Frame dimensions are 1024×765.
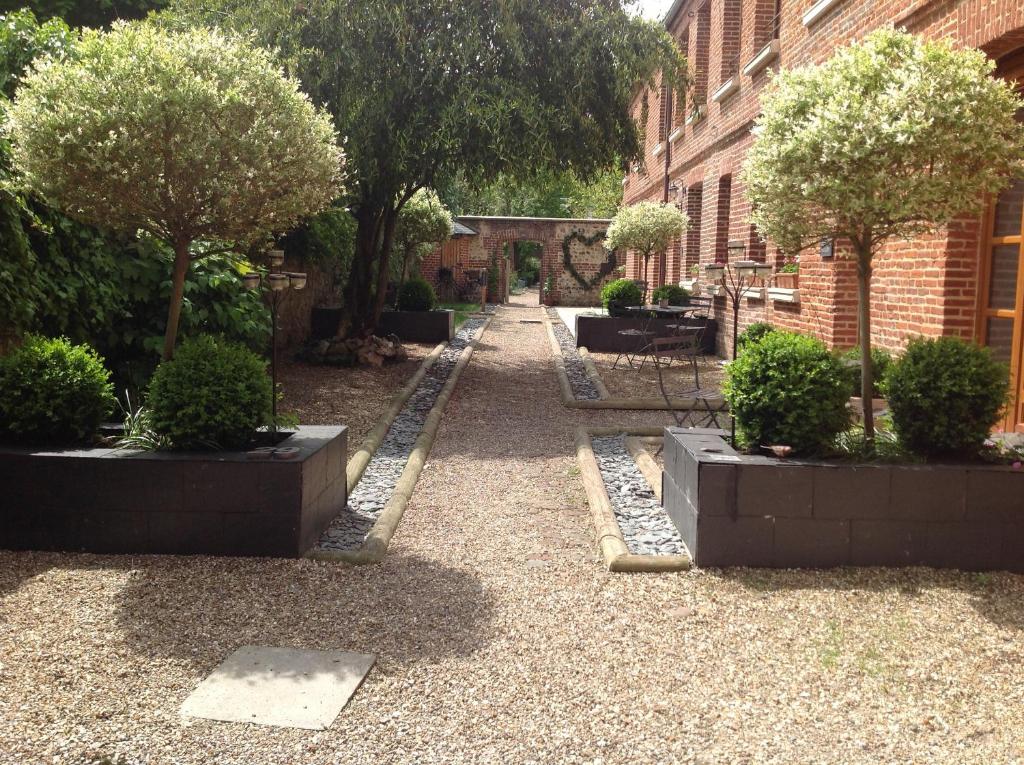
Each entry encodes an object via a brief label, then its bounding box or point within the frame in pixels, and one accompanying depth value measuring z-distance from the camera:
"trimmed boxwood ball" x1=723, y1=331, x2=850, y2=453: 4.79
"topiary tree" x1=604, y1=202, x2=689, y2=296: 17.06
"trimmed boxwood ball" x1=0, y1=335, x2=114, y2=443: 4.88
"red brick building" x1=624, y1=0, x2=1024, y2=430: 6.32
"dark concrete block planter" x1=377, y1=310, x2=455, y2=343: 16.05
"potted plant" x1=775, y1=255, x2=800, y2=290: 10.69
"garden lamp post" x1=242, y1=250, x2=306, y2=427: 6.18
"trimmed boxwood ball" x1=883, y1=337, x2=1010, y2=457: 4.65
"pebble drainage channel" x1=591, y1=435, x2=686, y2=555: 5.03
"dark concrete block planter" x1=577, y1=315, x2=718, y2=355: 14.52
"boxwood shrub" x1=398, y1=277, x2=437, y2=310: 16.62
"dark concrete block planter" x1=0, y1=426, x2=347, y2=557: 4.68
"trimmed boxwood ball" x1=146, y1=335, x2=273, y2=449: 4.80
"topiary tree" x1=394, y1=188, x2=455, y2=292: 18.81
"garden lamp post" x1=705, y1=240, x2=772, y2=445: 8.38
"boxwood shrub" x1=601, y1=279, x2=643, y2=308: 16.58
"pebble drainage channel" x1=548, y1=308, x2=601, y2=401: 10.71
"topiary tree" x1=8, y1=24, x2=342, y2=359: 4.68
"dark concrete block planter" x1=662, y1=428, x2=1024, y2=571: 4.55
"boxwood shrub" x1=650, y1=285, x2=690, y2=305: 15.70
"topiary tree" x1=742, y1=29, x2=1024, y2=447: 4.51
